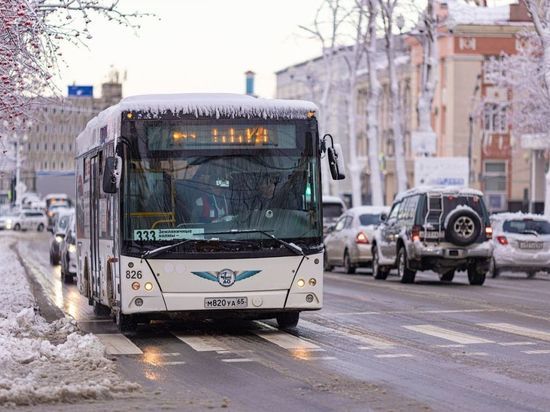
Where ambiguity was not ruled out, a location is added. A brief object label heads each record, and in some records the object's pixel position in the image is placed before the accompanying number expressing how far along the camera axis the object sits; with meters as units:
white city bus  17.23
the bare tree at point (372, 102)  56.88
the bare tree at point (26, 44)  18.20
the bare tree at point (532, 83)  44.62
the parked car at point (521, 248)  35.81
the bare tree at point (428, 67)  51.17
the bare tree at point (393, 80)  53.28
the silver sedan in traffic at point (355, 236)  36.97
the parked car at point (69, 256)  32.53
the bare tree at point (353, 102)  63.28
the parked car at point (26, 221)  103.00
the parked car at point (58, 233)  39.75
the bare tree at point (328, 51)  65.31
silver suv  30.06
